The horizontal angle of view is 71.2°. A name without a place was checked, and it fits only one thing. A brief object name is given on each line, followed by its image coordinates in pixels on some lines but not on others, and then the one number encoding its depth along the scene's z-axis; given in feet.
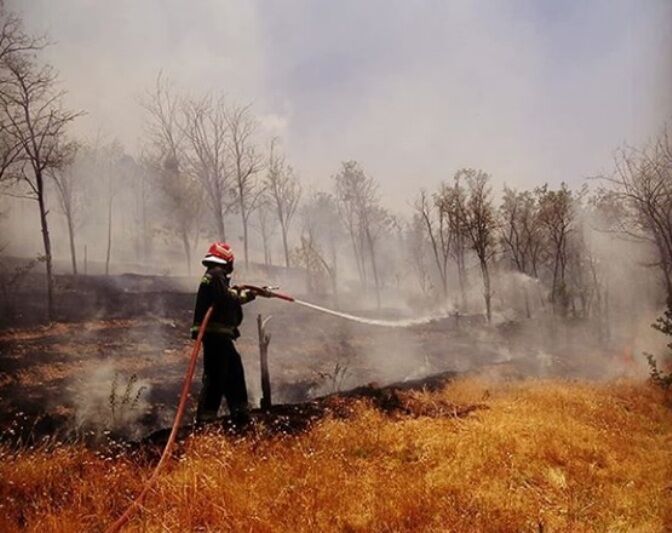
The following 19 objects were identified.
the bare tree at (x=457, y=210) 88.64
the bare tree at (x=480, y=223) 78.89
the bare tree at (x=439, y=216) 111.55
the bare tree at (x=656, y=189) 41.68
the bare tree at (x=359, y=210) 130.41
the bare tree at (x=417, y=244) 164.80
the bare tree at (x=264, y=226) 150.41
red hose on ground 10.49
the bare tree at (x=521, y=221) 106.11
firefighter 17.61
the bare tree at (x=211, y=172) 88.07
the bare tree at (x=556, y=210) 91.00
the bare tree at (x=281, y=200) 121.08
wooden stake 24.53
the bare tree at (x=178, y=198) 110.39
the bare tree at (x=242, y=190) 96.13
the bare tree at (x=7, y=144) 39.96
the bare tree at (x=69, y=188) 99.81
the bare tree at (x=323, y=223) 162.91
